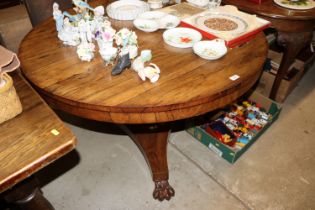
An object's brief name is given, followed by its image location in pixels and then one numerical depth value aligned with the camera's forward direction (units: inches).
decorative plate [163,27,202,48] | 44.8
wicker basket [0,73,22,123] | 27.0
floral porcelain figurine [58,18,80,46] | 45.5
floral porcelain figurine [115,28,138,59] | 41.4
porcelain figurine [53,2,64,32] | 46.0
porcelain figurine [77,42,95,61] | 41.4
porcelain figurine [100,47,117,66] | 40.4
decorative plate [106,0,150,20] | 52.6
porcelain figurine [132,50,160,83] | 37.5
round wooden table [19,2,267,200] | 34.8
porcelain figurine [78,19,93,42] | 44.0
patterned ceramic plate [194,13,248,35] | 47.5
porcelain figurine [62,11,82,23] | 47.9
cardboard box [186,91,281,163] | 62.0
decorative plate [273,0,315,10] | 62.2
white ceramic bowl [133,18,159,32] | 49.0
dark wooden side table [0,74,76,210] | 24.2
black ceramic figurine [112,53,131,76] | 38.9
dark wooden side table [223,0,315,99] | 60.0
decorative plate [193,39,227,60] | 41.4
